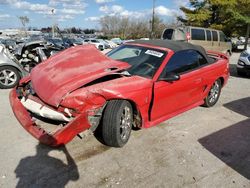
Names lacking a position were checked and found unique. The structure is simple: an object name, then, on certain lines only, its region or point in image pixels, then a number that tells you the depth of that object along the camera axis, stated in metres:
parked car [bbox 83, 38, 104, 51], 20.90
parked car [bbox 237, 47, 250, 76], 6.72
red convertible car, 2.39
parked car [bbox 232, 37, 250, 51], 19.37
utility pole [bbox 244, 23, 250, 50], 17.88
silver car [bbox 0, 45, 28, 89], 4.95
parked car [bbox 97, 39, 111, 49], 21.56
